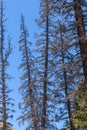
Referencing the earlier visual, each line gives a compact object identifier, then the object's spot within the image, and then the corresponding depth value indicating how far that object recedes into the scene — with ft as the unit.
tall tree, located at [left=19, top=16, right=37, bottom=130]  135.64
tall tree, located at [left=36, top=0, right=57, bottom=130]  127.03
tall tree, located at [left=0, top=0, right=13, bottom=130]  140.46
